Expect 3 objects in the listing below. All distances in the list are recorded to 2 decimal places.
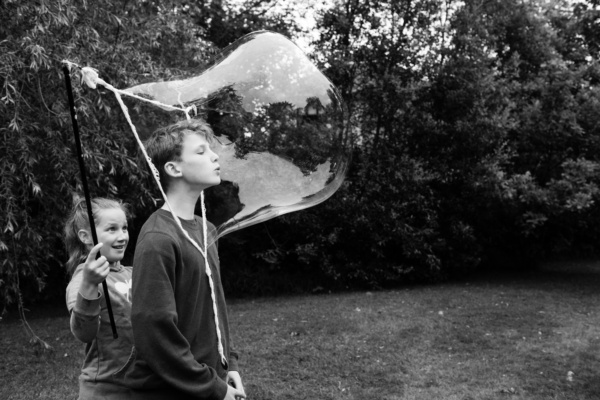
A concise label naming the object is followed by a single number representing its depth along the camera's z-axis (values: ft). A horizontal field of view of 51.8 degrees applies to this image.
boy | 5.53
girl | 6.53
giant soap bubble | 7.84
